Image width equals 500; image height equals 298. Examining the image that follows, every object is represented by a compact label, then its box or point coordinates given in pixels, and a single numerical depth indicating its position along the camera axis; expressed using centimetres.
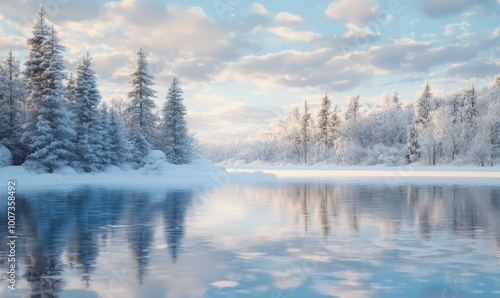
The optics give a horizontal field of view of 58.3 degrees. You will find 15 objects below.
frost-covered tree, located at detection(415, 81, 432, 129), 8631
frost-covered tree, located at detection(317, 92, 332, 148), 9766
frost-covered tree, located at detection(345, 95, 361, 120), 10051
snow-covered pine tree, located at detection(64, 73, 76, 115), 4403
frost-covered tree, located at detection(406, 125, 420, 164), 7706
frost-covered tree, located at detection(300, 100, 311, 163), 10030
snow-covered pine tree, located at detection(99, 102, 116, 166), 4434
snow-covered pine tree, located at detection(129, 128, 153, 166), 4891
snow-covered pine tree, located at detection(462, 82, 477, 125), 7925
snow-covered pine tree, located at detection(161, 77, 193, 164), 5428
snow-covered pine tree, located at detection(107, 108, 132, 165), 4642
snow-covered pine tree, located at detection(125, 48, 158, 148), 5267
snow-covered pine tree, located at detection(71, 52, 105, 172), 4256
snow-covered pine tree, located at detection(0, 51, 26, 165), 4062
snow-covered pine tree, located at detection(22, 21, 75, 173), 3831
